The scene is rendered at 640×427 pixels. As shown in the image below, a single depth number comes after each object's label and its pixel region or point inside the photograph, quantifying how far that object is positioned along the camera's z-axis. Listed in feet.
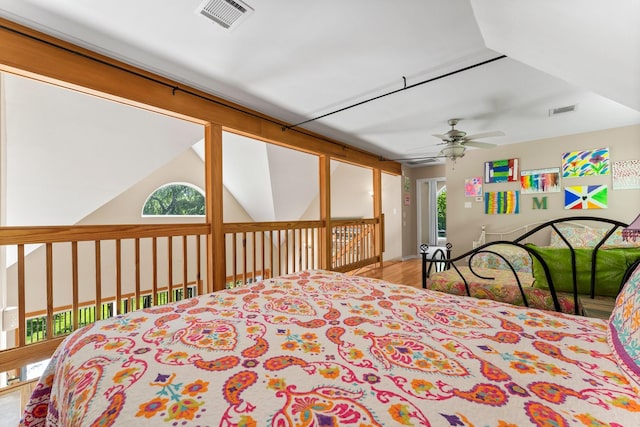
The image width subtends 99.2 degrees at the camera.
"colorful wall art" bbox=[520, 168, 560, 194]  14.44
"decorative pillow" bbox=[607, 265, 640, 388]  2.32
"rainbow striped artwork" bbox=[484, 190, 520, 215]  15.51
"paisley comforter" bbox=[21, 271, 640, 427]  1.93
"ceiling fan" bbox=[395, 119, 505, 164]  11.55
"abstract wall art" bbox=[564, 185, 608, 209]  13.32
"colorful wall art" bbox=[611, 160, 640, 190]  12.58
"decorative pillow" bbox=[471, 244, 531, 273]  11.90
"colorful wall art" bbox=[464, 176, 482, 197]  16.74
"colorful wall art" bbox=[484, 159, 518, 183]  15.60
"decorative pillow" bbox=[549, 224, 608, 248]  12.60
